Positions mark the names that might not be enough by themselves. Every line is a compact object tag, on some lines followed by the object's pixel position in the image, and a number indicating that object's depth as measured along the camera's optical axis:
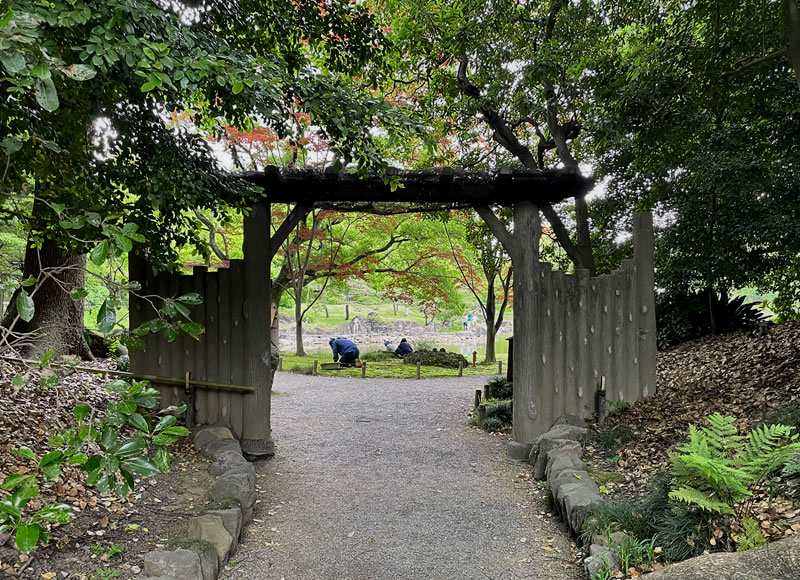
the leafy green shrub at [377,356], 15.69
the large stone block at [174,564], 2.66
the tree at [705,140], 4.90
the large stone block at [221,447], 4.77
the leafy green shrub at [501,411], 6.99
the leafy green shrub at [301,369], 13.14
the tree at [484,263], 13.06
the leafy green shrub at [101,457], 1.33
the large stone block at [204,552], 2.90
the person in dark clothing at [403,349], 15.90
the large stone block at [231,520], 3.39
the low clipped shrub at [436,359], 14.23
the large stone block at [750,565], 2.10
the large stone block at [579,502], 3.50
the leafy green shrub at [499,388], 8.22
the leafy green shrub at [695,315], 8.66
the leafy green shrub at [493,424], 6.83
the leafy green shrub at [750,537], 2.39
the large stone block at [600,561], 2.82
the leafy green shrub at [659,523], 2.72
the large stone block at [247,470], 4.25
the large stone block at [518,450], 5.50
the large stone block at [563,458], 4.41
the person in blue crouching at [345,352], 13.73
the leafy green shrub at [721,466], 2.56
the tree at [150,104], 1.82
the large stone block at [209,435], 5.02
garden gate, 5.22
